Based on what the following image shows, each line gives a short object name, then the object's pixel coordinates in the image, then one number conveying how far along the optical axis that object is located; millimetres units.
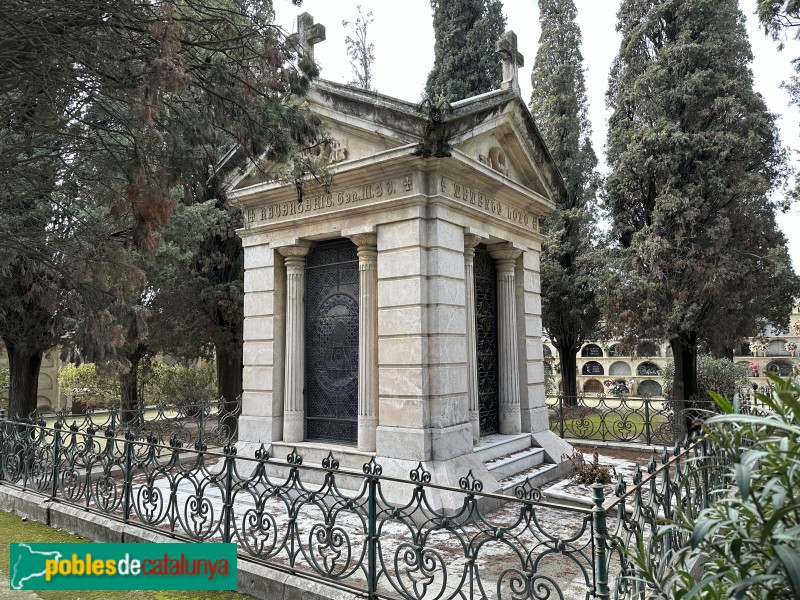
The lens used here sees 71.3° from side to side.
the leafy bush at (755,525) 2057
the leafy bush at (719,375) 17906
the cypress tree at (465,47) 20891
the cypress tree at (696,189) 14734
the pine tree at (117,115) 4730
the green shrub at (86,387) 21172
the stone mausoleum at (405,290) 7254
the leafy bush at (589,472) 8227
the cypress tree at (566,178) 20797
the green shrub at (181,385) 19578
